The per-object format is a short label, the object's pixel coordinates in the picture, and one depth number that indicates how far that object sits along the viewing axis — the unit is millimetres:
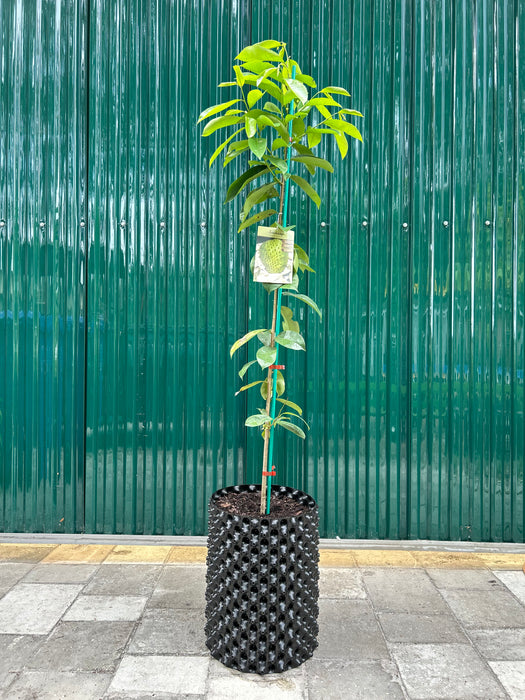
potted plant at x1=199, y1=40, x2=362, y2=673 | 2248
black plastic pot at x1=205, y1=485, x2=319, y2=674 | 2248
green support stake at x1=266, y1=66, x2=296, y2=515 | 2371
